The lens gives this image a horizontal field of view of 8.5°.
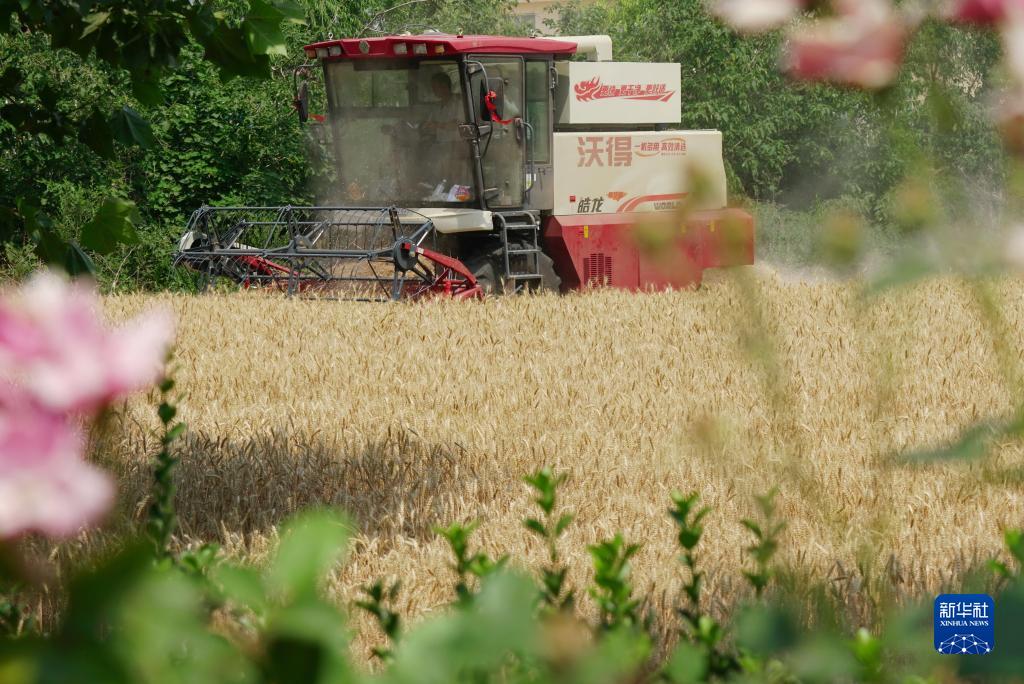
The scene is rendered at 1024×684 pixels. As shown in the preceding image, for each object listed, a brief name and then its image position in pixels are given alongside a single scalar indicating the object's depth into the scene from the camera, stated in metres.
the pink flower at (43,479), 6.66
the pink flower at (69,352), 7.04
